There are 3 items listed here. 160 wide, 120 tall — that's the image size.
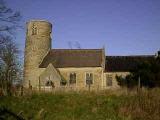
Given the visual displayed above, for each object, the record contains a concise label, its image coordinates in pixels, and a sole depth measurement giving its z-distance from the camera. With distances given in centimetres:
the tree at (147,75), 3300
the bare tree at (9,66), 4409
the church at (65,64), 5012
